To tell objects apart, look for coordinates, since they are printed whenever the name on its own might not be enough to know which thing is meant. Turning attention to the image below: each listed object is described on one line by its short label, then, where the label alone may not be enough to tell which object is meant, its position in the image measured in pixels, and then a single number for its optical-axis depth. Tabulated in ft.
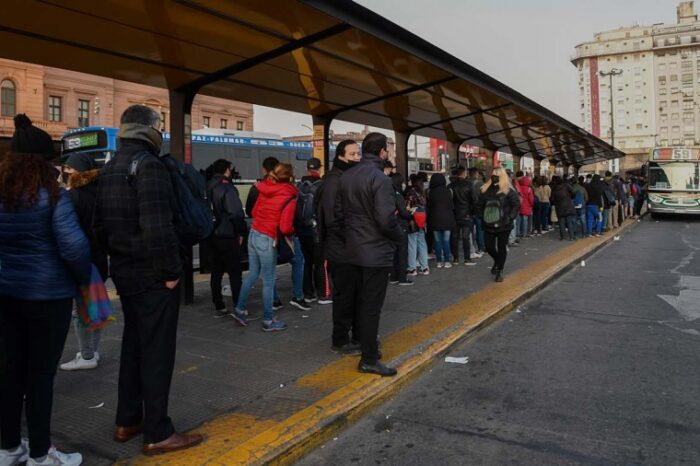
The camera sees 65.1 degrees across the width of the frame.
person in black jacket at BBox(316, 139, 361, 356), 15.70
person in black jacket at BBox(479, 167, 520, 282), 28.07
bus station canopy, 16.71
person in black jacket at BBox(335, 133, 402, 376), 14.17
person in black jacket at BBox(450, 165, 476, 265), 33.78
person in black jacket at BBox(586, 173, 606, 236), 50.01
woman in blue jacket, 9.00
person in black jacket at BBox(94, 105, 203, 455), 9.70
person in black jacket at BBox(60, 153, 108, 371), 13.03
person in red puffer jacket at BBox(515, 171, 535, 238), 46.57
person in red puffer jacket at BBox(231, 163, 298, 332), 18.86
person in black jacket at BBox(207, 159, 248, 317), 20.67
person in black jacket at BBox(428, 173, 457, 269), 31.19
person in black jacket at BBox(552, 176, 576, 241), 47.80
